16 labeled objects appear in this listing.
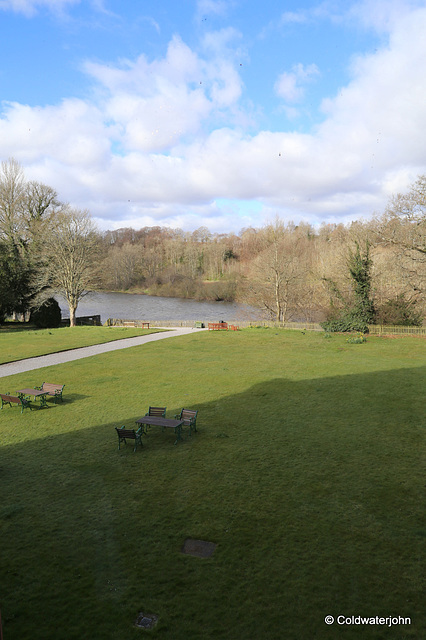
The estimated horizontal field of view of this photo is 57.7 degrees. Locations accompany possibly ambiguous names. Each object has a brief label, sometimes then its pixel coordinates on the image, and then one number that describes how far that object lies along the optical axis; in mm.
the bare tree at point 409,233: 28891
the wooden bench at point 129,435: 10055
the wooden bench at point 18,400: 13672
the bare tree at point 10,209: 47562
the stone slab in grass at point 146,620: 4730
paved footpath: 20422
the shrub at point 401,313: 33531
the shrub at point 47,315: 43906
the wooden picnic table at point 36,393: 14000
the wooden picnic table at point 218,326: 37500
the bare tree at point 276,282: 44594
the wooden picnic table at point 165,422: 10727
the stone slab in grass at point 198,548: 6056
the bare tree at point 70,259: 44188
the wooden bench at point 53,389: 14649
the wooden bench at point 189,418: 11250
